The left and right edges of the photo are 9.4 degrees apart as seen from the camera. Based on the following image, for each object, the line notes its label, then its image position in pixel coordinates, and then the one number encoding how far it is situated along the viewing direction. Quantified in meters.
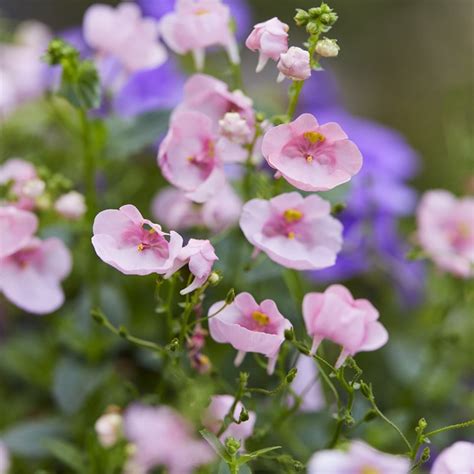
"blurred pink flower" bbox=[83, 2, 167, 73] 0.65
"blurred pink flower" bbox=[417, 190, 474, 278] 0.66
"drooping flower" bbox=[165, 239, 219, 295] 0.57
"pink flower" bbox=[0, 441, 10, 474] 0.64
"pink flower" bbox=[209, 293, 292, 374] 0.57
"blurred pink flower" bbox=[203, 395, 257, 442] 0.59
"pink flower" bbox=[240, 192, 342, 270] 0.59
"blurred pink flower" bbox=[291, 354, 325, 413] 0.66
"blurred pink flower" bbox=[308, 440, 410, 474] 0.53
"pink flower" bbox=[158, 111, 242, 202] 0.60
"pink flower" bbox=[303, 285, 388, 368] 0.58
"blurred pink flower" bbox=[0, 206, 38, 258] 0.61
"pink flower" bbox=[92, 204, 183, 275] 0.57
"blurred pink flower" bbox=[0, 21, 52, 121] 0.80
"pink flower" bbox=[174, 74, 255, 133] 0.61
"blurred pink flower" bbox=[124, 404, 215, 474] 0.60
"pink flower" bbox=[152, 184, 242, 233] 0.64
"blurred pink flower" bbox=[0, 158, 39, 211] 0.62
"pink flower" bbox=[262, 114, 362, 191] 0.58
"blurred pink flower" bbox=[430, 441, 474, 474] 0.57
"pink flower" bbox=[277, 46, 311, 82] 0.58
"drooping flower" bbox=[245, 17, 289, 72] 0.58
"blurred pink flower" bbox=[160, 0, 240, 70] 0.62
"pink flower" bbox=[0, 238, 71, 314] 0.62
